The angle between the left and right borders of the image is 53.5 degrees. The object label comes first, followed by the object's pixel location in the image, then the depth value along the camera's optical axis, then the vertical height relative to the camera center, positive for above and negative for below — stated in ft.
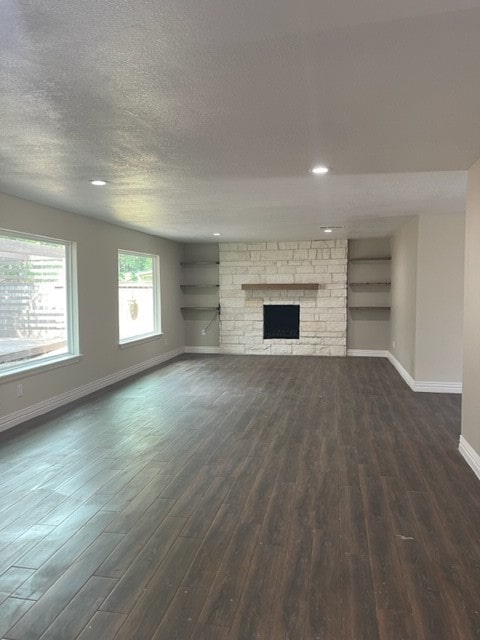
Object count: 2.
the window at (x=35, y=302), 15.75 -0.42
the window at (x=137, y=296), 23.91 -0.30
